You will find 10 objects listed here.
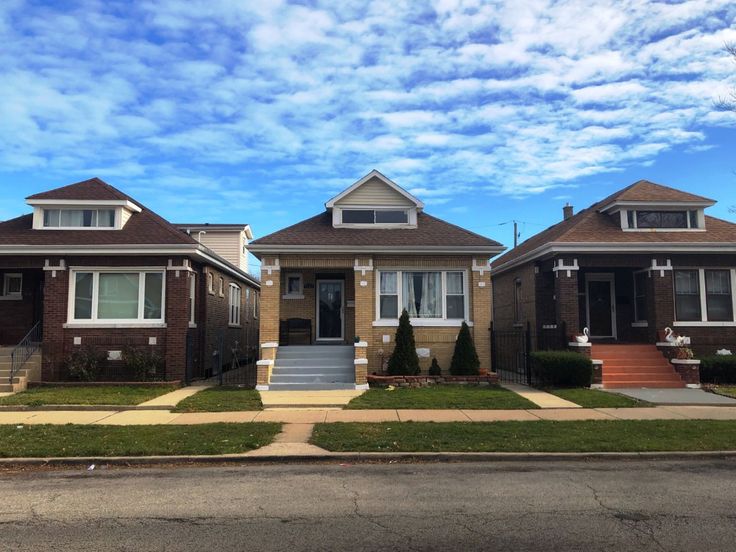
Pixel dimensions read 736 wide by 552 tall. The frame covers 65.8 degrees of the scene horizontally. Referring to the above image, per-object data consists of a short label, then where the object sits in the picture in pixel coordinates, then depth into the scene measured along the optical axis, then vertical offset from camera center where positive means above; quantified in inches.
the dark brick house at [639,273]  677.9 +53.2
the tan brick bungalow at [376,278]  649.0 +45.3
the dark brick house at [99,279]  635.5 +45.0
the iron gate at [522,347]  671.8 -42.9
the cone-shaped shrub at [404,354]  617.6 -41.4
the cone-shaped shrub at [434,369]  628.4 -59.4
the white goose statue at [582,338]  636.1 -26.0
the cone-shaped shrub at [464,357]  626.2 -45.9
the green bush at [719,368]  625.9 -59.5
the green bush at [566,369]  598.2 -57.0
